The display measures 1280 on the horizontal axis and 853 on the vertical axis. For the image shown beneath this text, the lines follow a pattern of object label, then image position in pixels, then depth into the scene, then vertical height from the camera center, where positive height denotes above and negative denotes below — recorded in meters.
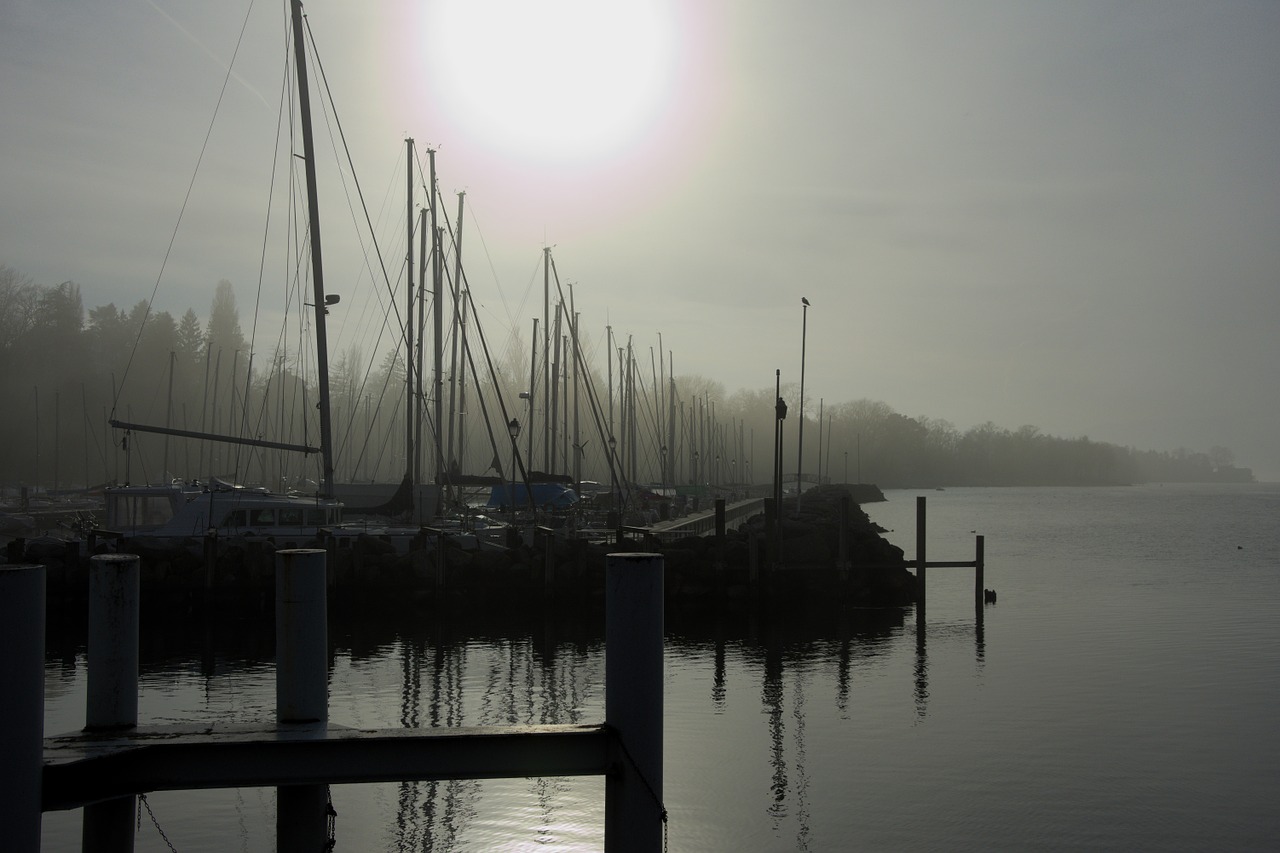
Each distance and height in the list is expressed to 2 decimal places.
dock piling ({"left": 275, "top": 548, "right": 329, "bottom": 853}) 5.39 -1.18
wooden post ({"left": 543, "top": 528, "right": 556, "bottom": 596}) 33.50 -3.56
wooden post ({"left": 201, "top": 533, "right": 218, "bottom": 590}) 31.64 -3.29
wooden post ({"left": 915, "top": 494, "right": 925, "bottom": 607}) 34.09 -3.10
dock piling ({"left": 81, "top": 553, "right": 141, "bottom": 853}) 5.49 -1.20
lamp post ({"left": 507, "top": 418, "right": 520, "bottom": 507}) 33.88 +0.92
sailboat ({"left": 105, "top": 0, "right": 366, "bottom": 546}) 33.22 -2.02
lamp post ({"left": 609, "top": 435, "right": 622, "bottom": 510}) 45.61 -1.31
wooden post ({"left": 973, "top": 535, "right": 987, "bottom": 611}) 36.00 -4.12
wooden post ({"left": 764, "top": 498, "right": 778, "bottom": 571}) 34.91 -2.70
